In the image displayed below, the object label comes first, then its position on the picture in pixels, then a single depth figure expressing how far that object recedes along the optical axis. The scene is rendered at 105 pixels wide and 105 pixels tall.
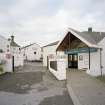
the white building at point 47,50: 17.94
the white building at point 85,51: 10.74
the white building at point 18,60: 16.91
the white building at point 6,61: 10.90
